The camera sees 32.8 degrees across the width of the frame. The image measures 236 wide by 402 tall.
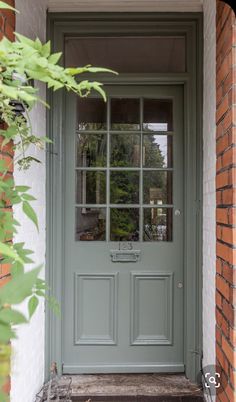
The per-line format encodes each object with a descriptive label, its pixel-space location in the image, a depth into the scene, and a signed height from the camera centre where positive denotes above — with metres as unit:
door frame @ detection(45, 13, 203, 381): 2.71 +0.38
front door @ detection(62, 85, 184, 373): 2.80 -0.21
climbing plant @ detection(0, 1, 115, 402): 0.69 +0.27
